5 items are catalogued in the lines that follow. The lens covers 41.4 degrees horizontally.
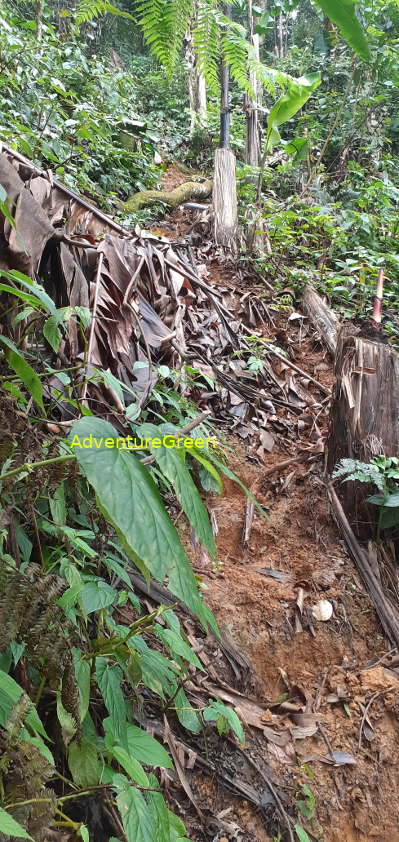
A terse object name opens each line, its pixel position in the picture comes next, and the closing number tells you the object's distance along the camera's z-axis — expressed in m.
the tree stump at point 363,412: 2.74
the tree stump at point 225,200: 5.63
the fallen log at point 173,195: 6.66
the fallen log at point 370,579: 2.42
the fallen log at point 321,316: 4.52
